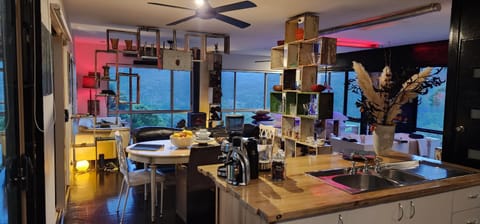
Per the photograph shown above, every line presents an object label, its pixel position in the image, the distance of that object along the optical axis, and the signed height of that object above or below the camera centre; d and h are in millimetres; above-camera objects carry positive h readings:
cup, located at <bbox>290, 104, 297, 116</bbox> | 4605 -238
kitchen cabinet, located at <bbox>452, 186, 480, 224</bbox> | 2035 -696
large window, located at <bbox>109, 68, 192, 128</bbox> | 8070 -195
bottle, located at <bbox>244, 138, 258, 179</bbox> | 1928 -375
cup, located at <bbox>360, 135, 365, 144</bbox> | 5205 -735
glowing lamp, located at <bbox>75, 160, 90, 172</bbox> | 5315 -1268
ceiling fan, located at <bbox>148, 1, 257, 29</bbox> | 3120 +813
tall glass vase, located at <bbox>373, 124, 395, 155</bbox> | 2487 -327
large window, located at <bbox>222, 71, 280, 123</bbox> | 9578 +26
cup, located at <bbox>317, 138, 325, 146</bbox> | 4192 -635
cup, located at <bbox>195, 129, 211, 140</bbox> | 3826 -524
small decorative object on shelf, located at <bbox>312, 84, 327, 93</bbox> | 4102 +63
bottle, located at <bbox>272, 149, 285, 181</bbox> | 1975 -469
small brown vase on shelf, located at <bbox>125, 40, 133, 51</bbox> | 5062 +684
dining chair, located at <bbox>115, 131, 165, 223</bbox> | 3537 -980
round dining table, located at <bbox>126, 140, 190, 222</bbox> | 3396 -691
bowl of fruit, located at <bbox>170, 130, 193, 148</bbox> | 3799 -583
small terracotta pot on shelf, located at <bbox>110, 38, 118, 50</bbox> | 5007 +687
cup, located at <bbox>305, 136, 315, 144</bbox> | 4319 -628
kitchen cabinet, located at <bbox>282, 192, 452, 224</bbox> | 1646 -643
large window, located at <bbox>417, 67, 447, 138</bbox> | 6410 -356
